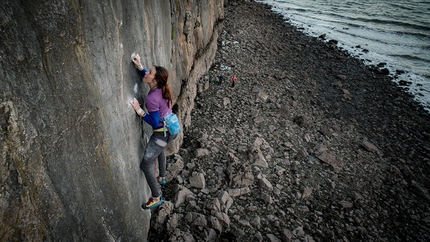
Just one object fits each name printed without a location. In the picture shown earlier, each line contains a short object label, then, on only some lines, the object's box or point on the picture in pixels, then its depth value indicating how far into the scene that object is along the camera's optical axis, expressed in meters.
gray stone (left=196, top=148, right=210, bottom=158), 8.41
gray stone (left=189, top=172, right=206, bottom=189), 7.43
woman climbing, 4.74
